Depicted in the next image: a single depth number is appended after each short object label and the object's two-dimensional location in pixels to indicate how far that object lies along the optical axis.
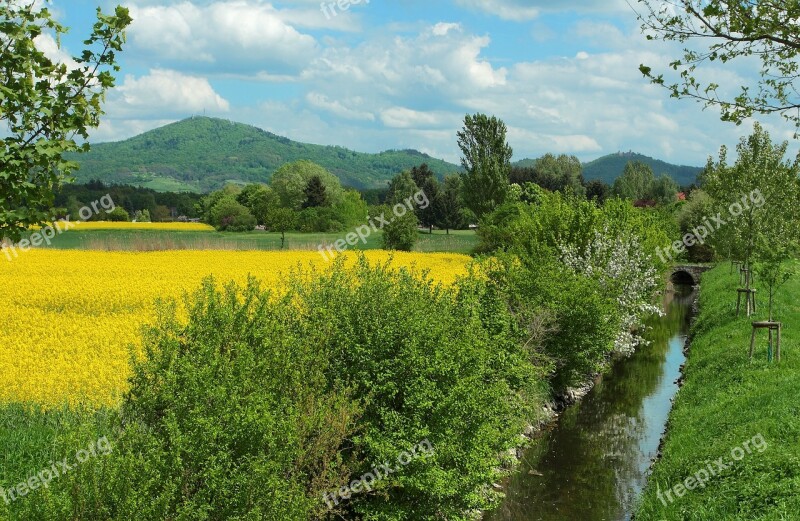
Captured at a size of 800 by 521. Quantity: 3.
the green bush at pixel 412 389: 11.80
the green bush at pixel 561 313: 20.66
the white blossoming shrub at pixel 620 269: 26.55
